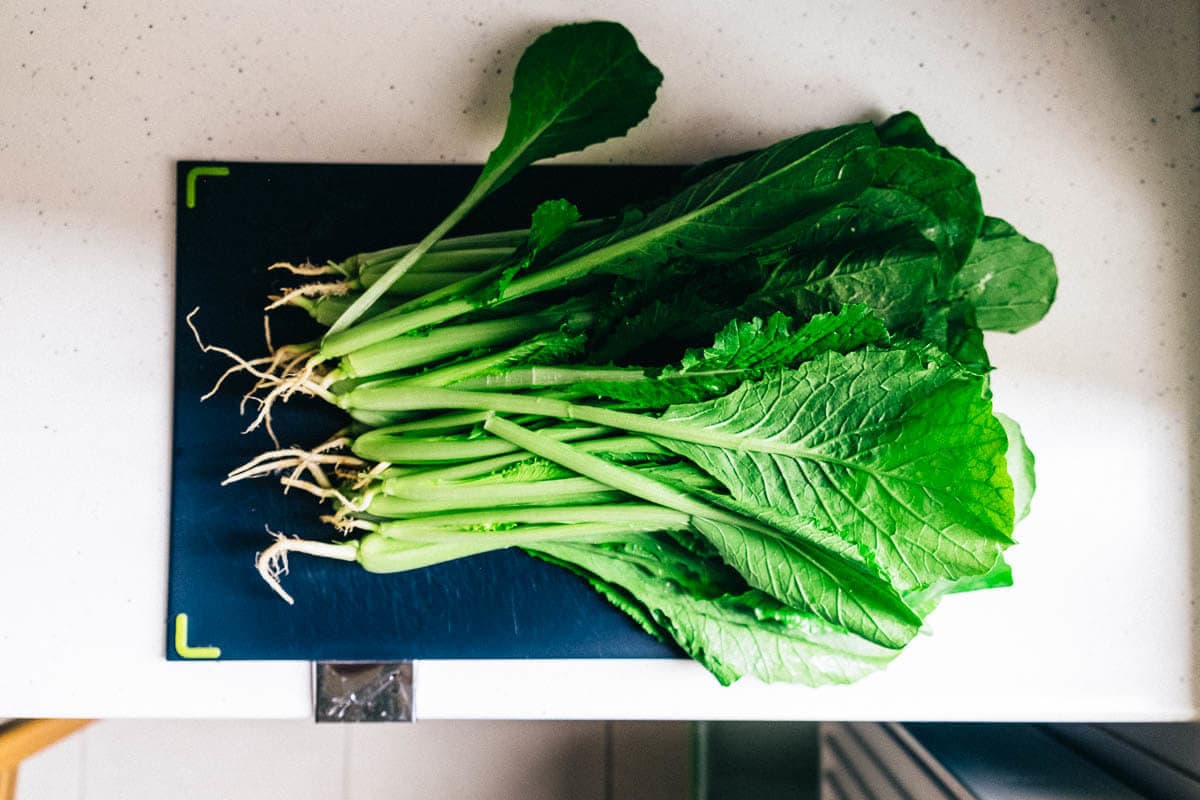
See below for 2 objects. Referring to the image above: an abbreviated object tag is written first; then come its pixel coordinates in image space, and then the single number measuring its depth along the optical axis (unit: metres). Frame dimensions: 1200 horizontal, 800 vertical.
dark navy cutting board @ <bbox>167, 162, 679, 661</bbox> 0.92
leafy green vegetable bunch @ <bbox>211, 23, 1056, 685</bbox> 0.71
